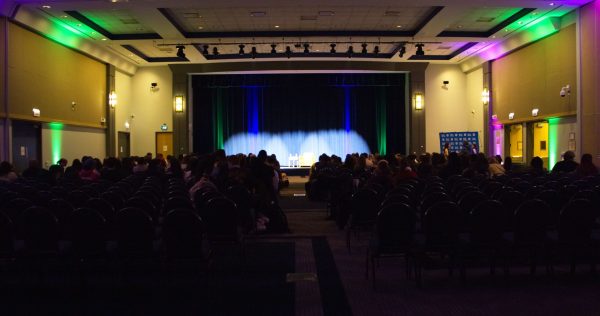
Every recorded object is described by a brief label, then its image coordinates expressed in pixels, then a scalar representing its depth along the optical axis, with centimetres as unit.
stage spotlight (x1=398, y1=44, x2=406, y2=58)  2088
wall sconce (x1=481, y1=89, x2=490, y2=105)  2227
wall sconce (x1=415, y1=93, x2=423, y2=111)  2505
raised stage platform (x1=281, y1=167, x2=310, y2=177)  2669
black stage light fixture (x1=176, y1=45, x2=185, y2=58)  2016
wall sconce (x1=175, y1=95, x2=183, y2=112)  2491
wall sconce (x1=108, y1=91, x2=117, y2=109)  2215
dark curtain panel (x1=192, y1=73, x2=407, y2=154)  2631
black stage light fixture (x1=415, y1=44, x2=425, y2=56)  1997
